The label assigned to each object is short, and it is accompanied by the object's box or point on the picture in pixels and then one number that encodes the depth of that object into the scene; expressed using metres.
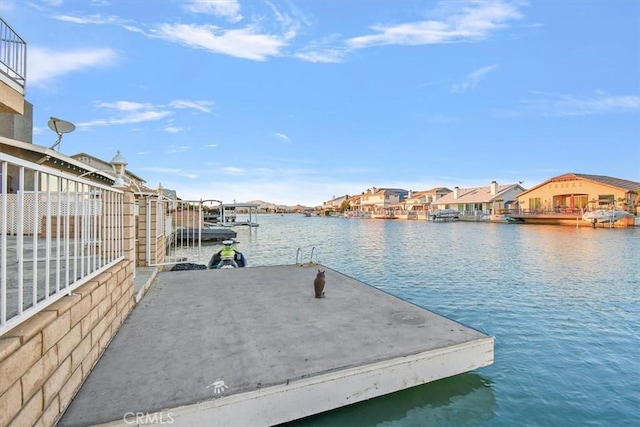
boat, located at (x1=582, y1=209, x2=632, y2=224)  35.41
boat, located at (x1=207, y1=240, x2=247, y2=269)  8.50
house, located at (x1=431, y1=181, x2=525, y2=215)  54.59
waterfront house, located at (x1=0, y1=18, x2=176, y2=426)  1.56
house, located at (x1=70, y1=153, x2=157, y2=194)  20.17
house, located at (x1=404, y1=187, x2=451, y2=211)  70.69
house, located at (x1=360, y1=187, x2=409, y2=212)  85.06
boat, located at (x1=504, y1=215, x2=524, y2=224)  46.04
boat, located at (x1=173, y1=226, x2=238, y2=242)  24.69
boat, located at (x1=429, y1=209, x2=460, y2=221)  56.00
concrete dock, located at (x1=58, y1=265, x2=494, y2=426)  2.34
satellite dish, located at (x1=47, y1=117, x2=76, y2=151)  8.73
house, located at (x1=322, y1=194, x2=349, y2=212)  130.02
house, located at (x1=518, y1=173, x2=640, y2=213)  39.34
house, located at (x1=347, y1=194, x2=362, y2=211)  98.50
